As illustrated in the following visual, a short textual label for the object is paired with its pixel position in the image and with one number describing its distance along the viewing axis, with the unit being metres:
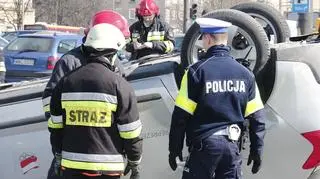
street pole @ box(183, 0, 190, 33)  27.70
